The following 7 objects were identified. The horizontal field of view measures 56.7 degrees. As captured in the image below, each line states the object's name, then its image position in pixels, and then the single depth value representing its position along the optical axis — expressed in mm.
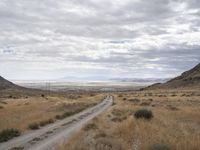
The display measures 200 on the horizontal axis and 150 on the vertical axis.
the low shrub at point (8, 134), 10235
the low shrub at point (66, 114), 18237
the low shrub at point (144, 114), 14012
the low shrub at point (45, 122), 14404
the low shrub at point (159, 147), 6424
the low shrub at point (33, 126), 12966
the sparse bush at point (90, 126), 11828
